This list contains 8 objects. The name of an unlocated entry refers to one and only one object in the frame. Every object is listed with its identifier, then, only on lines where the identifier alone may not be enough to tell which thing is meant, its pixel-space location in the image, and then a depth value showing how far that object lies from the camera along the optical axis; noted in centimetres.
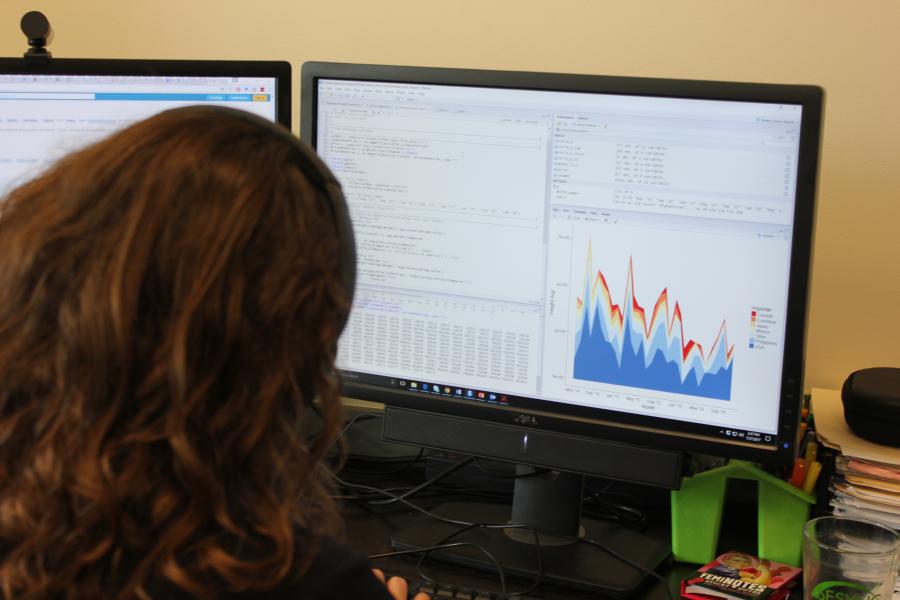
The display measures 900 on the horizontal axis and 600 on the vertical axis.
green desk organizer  107
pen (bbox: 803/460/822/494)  107
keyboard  99
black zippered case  102
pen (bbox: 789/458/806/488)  108
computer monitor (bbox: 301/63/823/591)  98
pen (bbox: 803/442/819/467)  109
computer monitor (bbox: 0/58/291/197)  116
